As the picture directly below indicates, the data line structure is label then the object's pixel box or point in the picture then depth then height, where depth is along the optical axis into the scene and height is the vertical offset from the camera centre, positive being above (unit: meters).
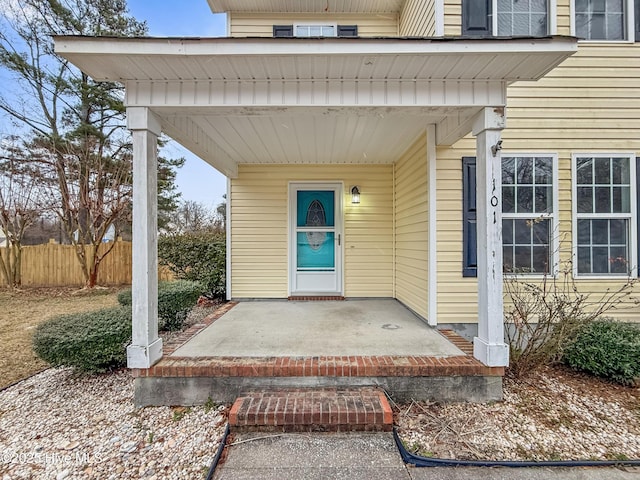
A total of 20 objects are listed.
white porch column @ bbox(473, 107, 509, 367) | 2.70 -0.04
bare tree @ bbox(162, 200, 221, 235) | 12.78 +1.34
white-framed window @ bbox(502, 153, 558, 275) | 3.88 +0.32
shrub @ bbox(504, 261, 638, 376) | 3.12 -0.84
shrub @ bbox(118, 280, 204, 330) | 4.44 -0.92
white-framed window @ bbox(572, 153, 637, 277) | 3.94 +0.28
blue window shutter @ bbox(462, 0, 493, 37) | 3.81 +2.75
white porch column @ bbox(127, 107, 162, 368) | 2.65 -0.01
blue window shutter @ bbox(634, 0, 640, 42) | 3.95 +2.81
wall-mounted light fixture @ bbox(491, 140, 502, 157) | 2.71 +0.80
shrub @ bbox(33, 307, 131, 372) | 2.93 -0.98
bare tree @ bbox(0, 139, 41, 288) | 8.24 +0.85
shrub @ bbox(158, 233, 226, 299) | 5.97 -0.37
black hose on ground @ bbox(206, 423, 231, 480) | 1.92 -1.45
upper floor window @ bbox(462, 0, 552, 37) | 3.83 +2.80
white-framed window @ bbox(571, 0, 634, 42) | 3.99 +2.84
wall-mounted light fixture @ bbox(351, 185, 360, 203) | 5.45 +0.79
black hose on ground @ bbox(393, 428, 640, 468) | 2.03 -1.49
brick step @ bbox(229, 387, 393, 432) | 2.31 -1.32
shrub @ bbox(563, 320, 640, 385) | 3.06 -1.17
